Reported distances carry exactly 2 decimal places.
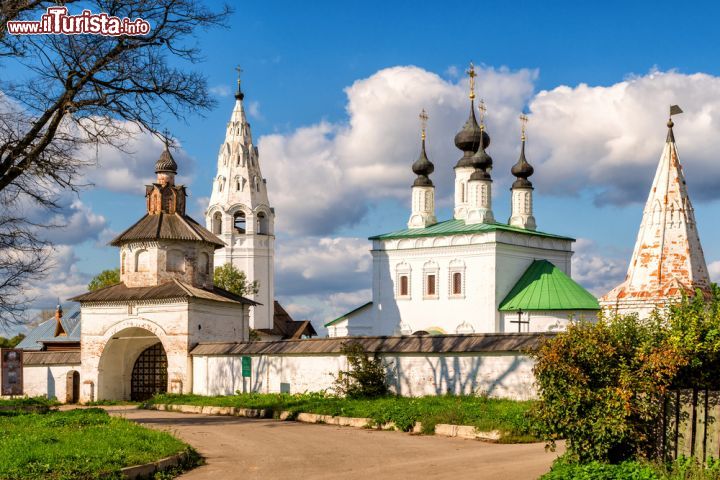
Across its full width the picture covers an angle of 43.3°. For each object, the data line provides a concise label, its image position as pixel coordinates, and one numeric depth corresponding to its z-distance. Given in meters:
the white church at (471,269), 41.16
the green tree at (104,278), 51.06
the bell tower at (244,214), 55.84
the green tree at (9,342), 64.79
